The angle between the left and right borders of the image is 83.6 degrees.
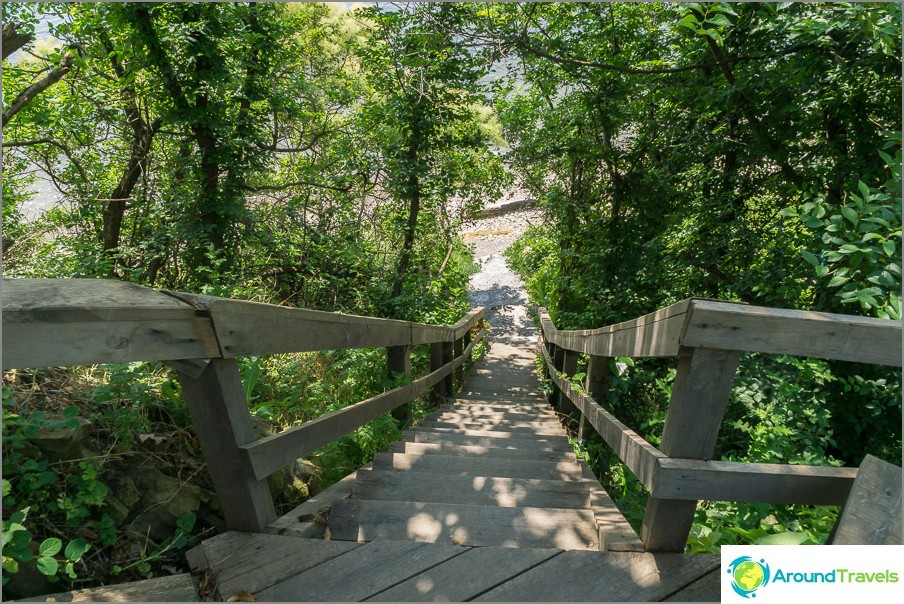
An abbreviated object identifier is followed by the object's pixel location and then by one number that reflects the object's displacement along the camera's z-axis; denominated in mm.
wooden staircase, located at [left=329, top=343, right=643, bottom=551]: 2023
